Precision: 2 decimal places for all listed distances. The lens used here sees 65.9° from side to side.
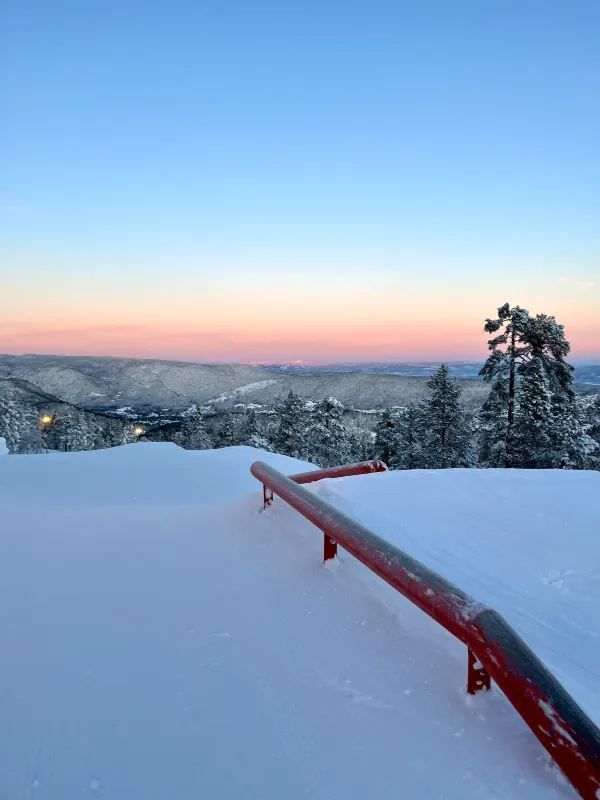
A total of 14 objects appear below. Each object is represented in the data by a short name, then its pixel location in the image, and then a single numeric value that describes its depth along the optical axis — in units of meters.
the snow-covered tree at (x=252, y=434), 47.66
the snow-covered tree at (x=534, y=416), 25.34
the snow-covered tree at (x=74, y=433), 65.38
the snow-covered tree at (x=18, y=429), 49.94
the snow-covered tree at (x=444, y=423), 35.44
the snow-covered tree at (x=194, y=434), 59.78
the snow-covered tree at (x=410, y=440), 39.70
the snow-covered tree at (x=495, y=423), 27.03
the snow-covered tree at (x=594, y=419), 33.73
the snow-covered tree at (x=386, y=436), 43.69
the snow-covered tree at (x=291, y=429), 43.00
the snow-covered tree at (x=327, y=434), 41.66
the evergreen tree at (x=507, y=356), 24.86
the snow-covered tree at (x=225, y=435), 57.91
